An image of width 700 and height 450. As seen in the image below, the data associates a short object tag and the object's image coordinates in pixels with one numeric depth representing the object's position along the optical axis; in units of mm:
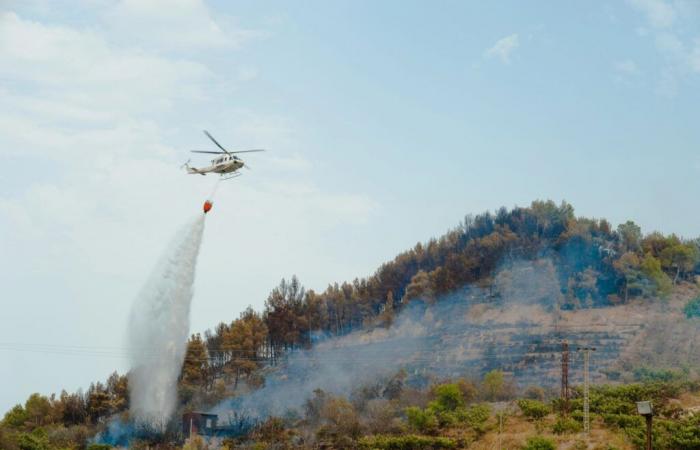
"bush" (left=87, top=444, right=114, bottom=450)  62594
